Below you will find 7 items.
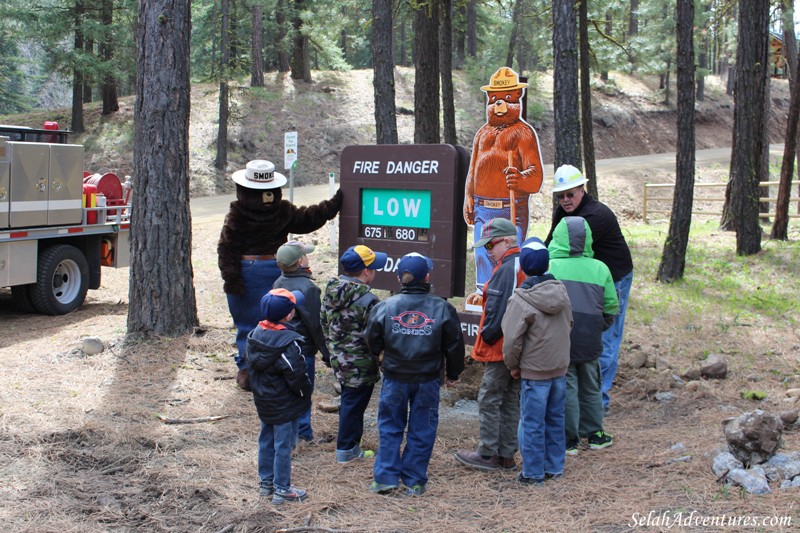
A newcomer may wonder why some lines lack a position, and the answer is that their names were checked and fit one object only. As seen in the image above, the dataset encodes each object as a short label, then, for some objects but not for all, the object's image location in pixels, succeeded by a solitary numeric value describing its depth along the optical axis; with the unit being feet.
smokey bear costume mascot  22.71
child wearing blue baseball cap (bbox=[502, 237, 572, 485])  15.88
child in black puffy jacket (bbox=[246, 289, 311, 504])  14.80
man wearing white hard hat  20.86
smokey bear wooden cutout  23.50
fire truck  31.53
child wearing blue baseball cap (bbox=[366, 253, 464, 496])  15.76
